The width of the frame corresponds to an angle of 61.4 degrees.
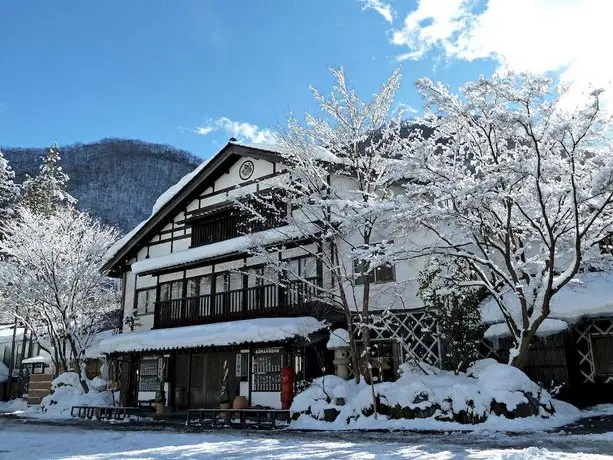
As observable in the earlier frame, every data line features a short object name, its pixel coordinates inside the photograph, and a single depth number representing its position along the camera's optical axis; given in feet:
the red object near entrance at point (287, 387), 54.19
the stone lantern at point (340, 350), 56.13
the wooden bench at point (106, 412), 59.25
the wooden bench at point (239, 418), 46.32
